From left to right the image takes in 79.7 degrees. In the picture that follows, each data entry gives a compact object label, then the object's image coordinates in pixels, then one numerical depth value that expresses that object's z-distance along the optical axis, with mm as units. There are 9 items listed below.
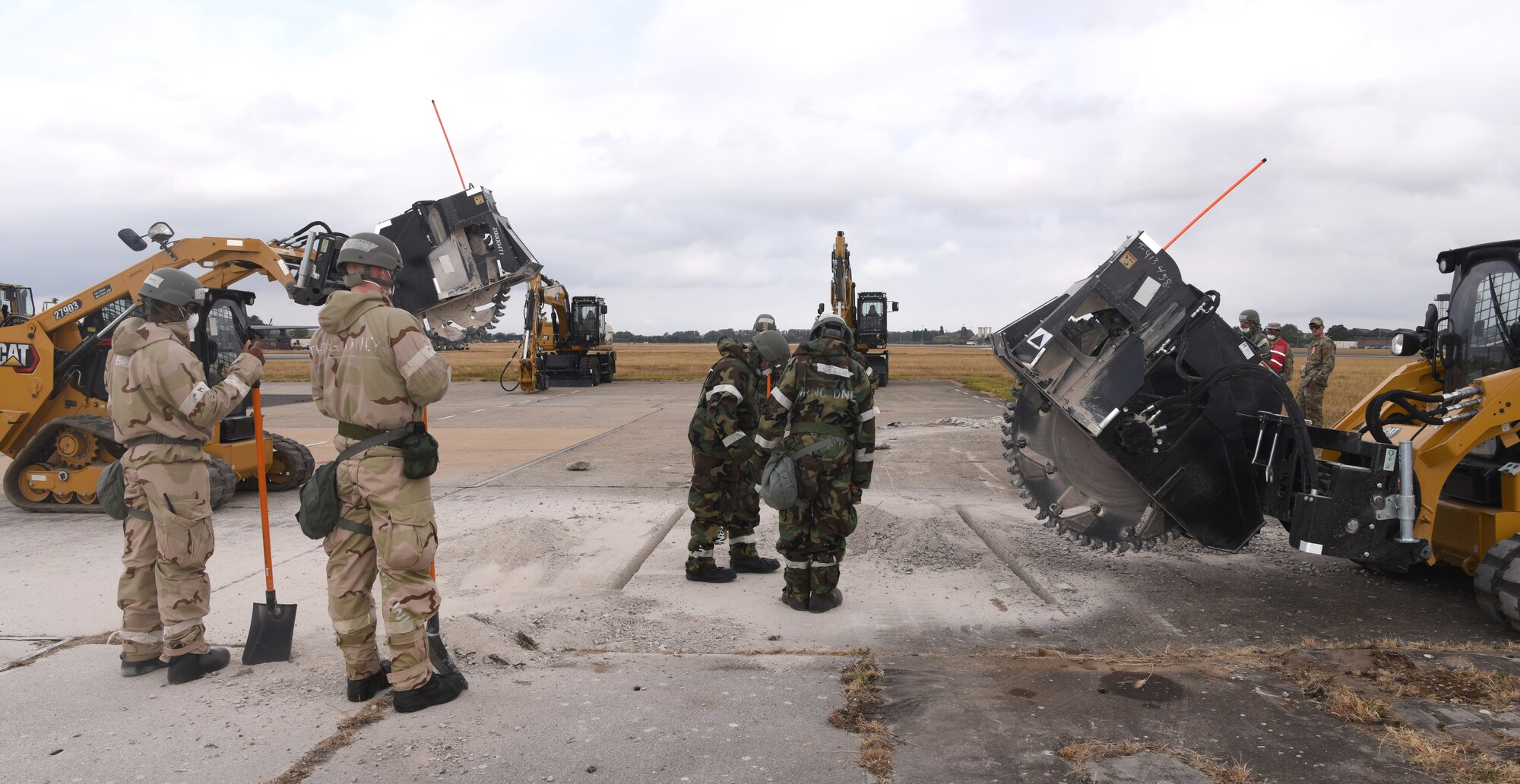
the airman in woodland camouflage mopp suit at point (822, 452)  5367
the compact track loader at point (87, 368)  8508
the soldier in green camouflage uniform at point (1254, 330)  9406
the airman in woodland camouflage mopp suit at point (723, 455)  6059
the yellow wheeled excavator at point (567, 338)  29016
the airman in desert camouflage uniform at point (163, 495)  4273
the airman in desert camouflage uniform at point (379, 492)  3826
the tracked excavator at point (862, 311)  29172
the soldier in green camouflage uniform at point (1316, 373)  11125
